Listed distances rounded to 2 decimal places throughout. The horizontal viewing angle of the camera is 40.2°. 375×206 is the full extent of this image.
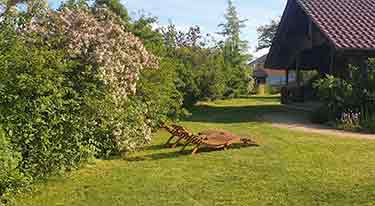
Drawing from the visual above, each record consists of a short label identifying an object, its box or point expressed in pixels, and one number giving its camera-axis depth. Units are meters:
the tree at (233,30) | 58.91
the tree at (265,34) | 71.62
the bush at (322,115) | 16.38
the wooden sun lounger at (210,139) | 11.03
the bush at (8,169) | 6.38
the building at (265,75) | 75.68
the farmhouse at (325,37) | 17.14
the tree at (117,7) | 22.09
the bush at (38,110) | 7.31
